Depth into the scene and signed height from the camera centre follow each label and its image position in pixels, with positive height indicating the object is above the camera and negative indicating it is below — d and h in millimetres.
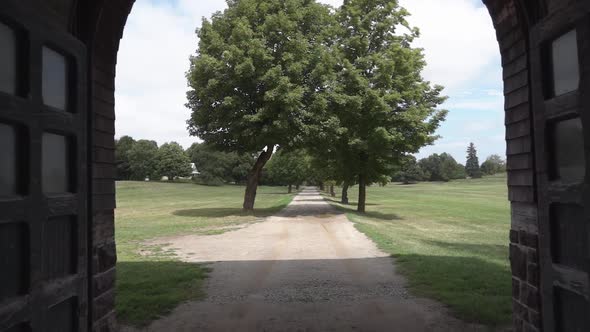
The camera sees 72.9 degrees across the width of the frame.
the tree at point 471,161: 170625 +5882
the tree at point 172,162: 96500 +4343
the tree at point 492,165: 158875 +3521
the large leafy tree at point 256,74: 20734 +5548
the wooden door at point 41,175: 3004 +66
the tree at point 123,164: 98500 +4330
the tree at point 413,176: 129750 -196
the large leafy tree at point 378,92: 22531 +4948
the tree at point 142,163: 96562 +4173
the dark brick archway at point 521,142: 3529 +380
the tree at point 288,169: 60000 +1462
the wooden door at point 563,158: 3295 +131
